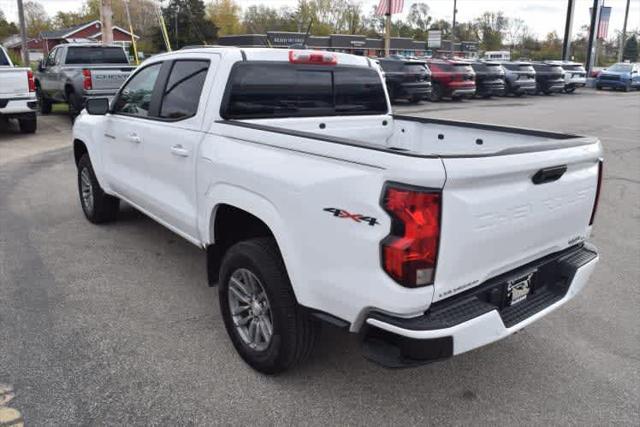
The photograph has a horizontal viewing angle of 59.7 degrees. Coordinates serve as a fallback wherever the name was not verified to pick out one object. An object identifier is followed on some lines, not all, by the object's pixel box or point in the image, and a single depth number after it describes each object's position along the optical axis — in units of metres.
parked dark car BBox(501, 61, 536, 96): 26.25
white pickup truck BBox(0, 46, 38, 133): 11.20
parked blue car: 32.97
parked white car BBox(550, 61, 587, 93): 30.17
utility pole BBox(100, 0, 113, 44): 18.66
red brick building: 65.44
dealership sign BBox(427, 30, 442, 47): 46.62
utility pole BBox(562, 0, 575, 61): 34.25
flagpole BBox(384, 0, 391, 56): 28.25
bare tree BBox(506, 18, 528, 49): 99.04
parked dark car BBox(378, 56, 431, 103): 20.44
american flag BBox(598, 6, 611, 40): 37.28
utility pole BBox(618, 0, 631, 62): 54.22
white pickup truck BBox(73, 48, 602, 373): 2.38
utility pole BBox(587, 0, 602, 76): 34.29
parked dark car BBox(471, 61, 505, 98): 24.80
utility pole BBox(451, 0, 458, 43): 45.92
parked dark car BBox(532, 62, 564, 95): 28.03
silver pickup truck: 12.55
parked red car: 22.69
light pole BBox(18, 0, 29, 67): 18.38
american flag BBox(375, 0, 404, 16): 28.16
